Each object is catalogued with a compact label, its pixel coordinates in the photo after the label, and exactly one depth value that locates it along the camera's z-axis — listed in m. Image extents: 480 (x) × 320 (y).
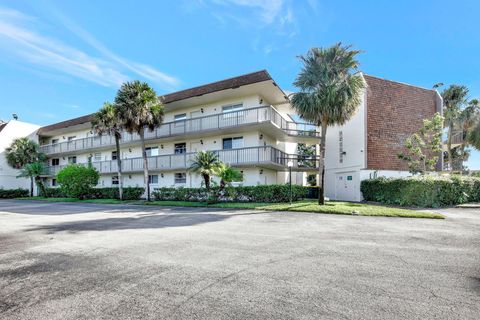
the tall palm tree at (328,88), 16.92
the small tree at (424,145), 20.38
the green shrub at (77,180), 26.06
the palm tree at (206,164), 17.84
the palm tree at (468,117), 28.44
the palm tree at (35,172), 32.41
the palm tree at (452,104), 29.30
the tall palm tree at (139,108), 21.61
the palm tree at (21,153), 34.66
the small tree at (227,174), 17.52
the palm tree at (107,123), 24.27
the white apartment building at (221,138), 20.11
